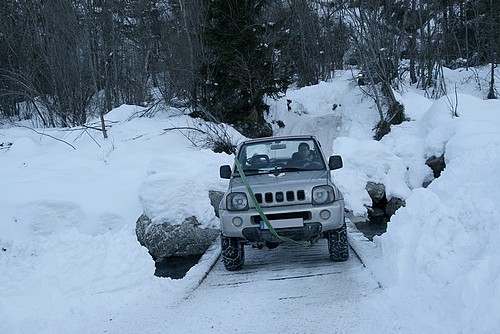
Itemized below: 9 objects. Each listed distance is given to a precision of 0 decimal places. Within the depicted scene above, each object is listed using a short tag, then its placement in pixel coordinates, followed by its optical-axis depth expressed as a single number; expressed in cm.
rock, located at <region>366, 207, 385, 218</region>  1485
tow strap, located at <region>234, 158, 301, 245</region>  643
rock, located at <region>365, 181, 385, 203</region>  1531
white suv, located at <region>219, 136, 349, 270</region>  651
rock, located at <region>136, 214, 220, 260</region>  971
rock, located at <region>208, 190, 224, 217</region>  1059
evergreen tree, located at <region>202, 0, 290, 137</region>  2175
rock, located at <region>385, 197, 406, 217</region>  1498
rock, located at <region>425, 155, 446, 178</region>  1661
